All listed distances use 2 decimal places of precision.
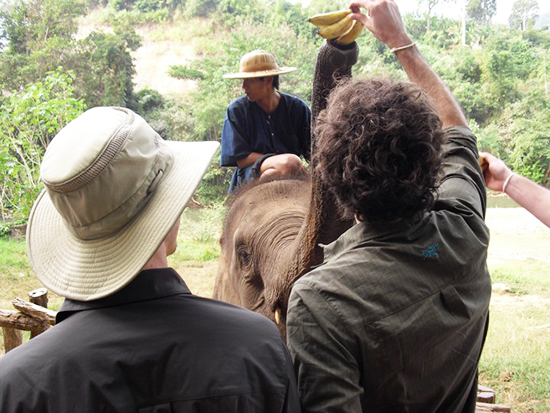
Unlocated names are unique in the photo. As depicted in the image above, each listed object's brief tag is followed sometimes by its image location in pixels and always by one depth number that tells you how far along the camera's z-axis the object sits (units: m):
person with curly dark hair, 1.32
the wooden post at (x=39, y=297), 4.41
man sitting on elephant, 4.10
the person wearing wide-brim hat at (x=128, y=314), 1.09
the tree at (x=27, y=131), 9.48
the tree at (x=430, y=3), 27.95
